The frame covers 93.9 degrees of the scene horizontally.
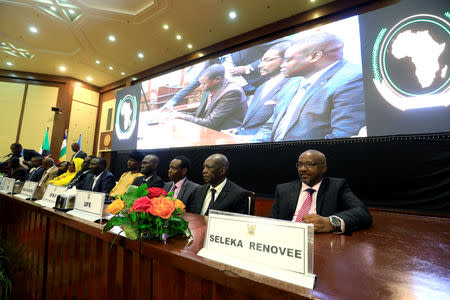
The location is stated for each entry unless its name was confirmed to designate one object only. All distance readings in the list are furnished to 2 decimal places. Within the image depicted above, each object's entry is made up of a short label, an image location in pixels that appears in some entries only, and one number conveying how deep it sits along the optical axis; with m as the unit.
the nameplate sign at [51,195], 1.41
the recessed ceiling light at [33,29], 4.95
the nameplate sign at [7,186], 2.04
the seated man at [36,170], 3.77
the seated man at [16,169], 3.22
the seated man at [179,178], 2.14
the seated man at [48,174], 3.55
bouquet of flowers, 0.72
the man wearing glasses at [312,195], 1.40
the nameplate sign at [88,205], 1.05
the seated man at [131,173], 3.31
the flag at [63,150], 5.46
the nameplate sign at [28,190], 1.71
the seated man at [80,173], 2.94
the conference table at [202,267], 0.45
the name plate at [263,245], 0.49
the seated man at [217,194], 1.65
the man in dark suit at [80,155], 4.15
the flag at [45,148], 5.79
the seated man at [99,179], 2.78
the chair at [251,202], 1.63
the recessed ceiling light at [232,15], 4.09
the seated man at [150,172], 2.65
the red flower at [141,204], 0.72
